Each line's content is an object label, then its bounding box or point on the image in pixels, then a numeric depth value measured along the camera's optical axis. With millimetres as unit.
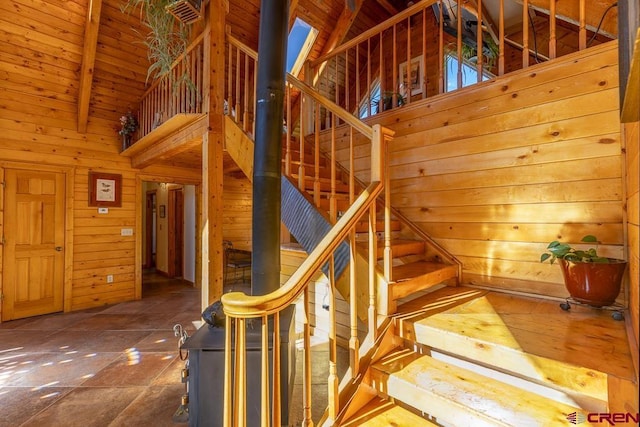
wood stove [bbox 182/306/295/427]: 1501
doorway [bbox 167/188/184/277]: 6180
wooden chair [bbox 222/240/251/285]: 5156
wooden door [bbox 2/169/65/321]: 3635
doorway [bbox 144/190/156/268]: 7164
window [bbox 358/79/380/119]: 4789
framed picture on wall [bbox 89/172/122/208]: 4211
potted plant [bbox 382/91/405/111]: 2949
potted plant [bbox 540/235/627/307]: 1569
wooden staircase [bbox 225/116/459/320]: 1764
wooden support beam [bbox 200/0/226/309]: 2666
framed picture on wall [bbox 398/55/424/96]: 4438
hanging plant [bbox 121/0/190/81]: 2428
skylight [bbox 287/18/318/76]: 4508
